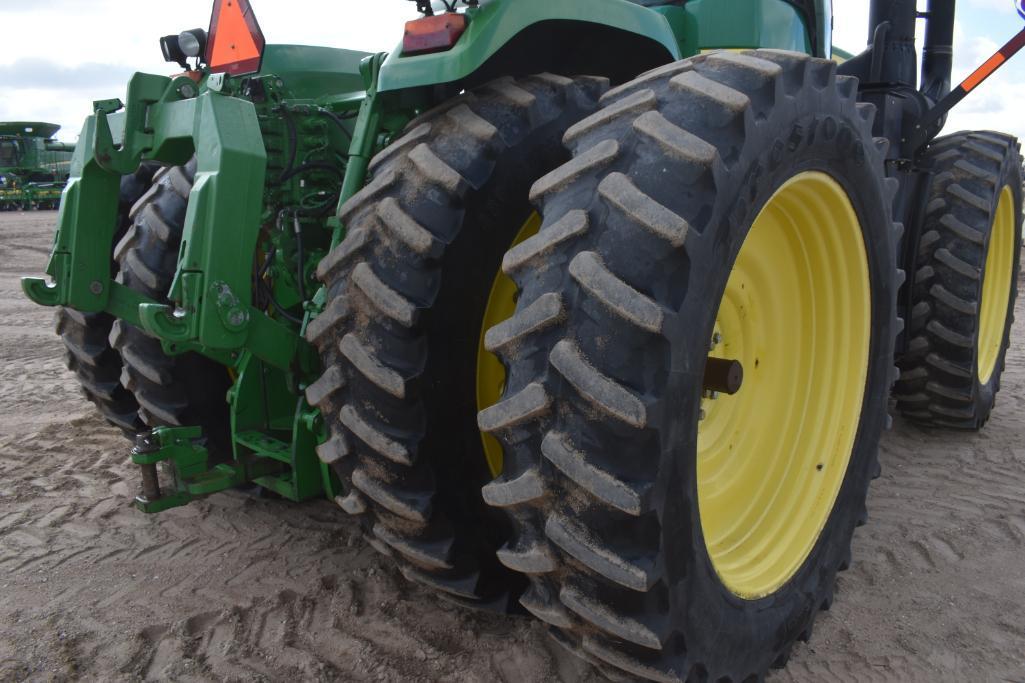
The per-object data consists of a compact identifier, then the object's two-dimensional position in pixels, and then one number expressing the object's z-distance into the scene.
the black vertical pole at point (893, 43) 3.79
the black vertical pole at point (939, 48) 4.08
